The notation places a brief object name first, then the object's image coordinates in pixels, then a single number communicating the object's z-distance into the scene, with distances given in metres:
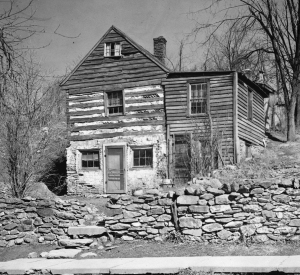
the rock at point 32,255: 8.86
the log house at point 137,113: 17.41
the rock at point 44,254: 8.62
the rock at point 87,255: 8.37
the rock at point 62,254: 8.35
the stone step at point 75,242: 9.03
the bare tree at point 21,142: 11.64
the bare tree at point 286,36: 21.77
